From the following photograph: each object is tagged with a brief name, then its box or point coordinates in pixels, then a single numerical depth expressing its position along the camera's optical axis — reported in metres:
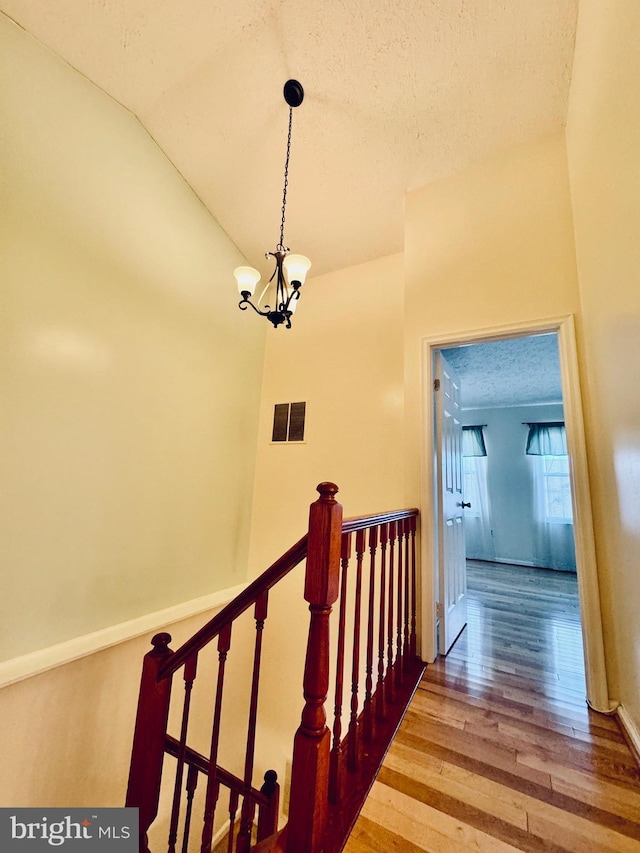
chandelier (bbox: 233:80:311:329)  2.03
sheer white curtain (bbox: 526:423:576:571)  5.32
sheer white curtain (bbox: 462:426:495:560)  5.95
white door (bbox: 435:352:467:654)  2.28
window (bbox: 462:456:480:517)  6.18
